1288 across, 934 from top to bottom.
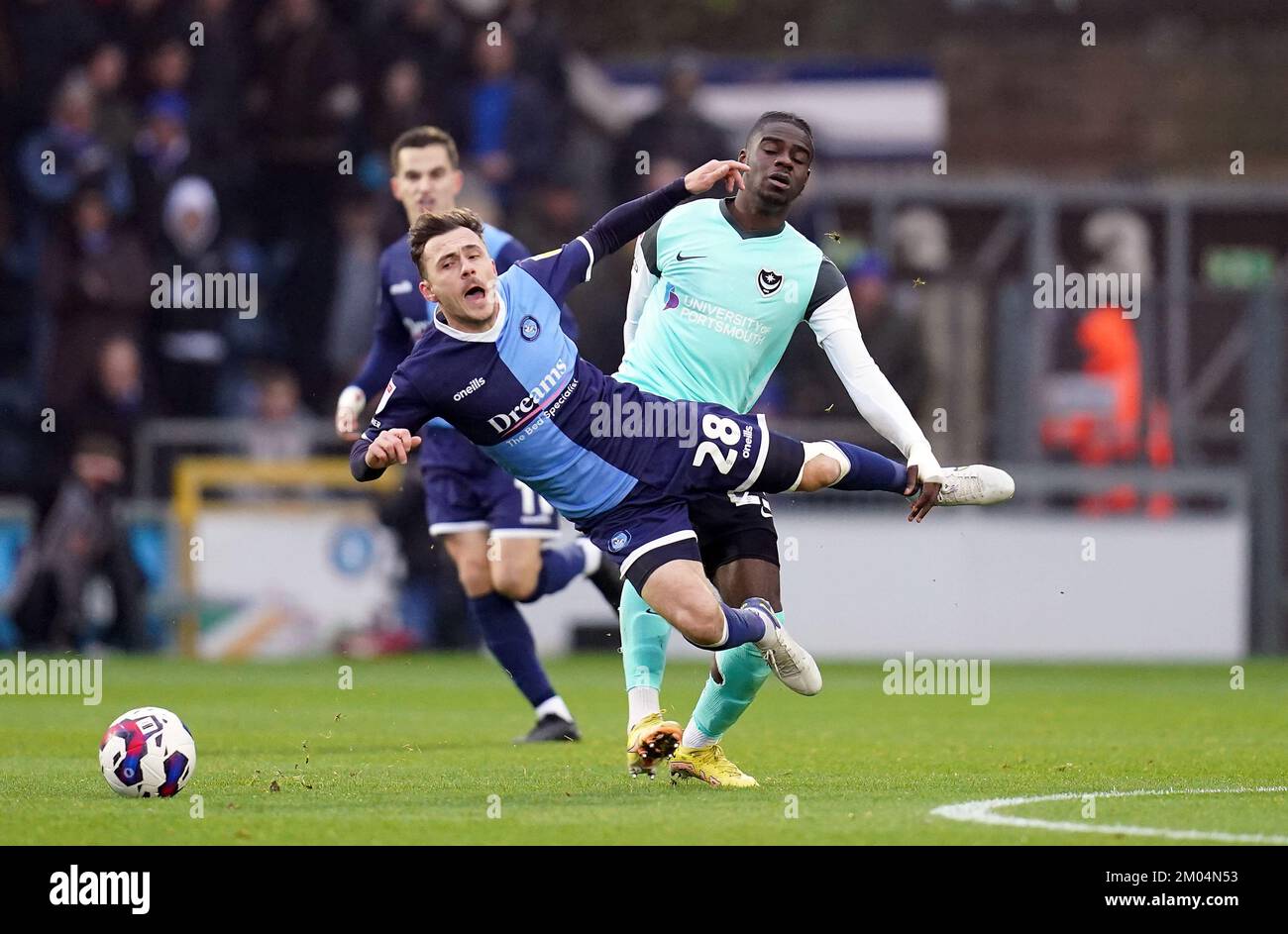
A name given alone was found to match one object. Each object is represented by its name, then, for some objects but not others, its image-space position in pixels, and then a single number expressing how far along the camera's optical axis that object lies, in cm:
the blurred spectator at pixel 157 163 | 1752
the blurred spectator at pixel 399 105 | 1816
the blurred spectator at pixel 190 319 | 1741
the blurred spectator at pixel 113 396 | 1716
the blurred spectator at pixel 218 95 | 1800
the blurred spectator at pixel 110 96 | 1791
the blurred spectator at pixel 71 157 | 1756
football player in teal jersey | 848
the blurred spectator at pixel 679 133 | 1816
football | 791
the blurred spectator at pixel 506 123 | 1828
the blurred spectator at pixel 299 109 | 1831
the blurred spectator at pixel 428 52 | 1867
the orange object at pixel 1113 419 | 1730
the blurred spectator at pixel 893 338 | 1669
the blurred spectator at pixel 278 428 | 1748
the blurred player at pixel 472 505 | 1055
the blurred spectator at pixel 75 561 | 1672
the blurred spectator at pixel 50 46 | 1836
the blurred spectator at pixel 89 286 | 1736
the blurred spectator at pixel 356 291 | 1766
